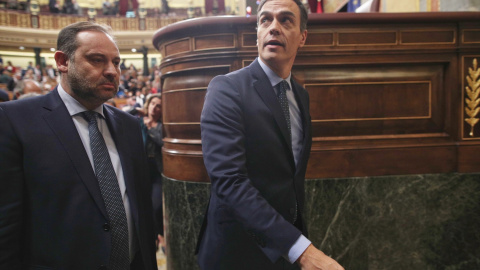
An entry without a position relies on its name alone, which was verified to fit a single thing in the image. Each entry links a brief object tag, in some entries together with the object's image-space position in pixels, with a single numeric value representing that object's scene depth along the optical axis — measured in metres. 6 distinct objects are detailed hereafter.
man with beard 0.95
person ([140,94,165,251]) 2.71
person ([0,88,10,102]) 2.25
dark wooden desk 2.03
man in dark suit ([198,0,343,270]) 0.89
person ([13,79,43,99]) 2.90
